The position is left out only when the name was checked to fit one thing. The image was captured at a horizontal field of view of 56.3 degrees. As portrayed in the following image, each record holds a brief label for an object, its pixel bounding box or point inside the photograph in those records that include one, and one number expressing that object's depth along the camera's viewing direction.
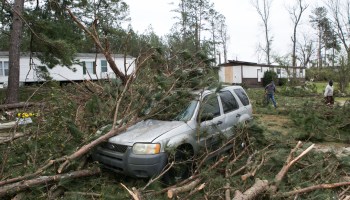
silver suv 4.90
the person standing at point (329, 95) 15.41
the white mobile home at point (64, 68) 29.62
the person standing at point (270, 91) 17.52
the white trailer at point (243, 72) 39.00
